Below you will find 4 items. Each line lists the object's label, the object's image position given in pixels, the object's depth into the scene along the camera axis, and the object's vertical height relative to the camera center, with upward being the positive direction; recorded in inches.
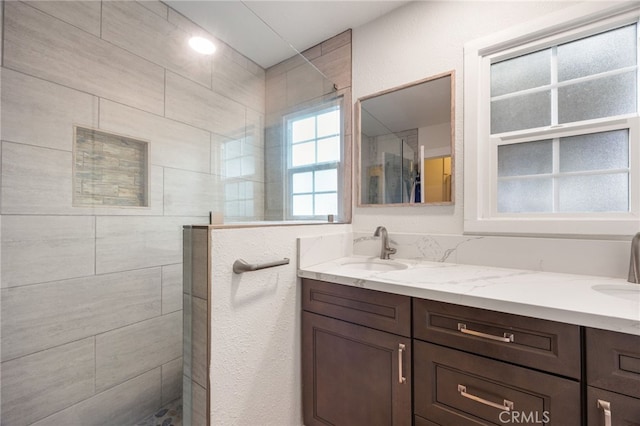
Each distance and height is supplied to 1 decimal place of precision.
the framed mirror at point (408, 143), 58.7 +17.1
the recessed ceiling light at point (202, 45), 58.3 +38.2
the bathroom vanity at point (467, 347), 27.6 -17.6
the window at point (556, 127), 44.6 +16.5
